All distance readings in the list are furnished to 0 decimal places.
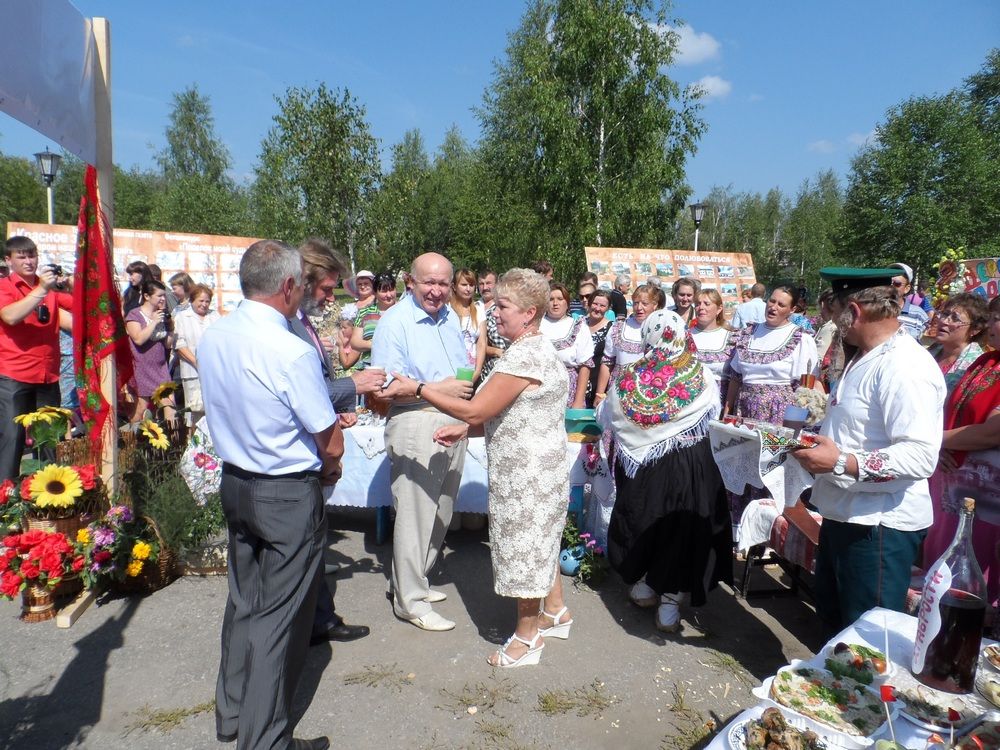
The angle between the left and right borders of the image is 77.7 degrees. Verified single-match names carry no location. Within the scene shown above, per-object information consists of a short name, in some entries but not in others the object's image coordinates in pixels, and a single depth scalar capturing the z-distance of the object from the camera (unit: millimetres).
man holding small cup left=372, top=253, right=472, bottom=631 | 3301
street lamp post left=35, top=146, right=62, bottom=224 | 11828
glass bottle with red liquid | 1488
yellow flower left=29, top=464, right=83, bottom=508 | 3479
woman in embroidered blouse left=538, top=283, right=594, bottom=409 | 5980
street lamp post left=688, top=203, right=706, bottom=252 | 15289
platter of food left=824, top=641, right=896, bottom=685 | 1623
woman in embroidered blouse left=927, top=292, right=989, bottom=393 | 3719
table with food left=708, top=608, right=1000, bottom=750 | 1356
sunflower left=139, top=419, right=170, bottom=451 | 4117
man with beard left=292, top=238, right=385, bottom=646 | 2820
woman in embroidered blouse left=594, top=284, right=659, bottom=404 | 5809
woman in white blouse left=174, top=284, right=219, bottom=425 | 6637
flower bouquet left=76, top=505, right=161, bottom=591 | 3498
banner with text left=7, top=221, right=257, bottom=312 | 10383
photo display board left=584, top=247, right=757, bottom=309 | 11875
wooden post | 3654
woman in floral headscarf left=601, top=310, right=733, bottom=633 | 3207
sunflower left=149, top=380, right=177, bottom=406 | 4410
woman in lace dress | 2793
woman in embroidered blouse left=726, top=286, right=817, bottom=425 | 4875
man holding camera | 4398
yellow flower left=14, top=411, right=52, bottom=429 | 3732
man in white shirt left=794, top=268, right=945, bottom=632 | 2096
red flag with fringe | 3650
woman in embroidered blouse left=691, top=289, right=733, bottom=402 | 5352
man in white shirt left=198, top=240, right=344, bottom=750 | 2170
